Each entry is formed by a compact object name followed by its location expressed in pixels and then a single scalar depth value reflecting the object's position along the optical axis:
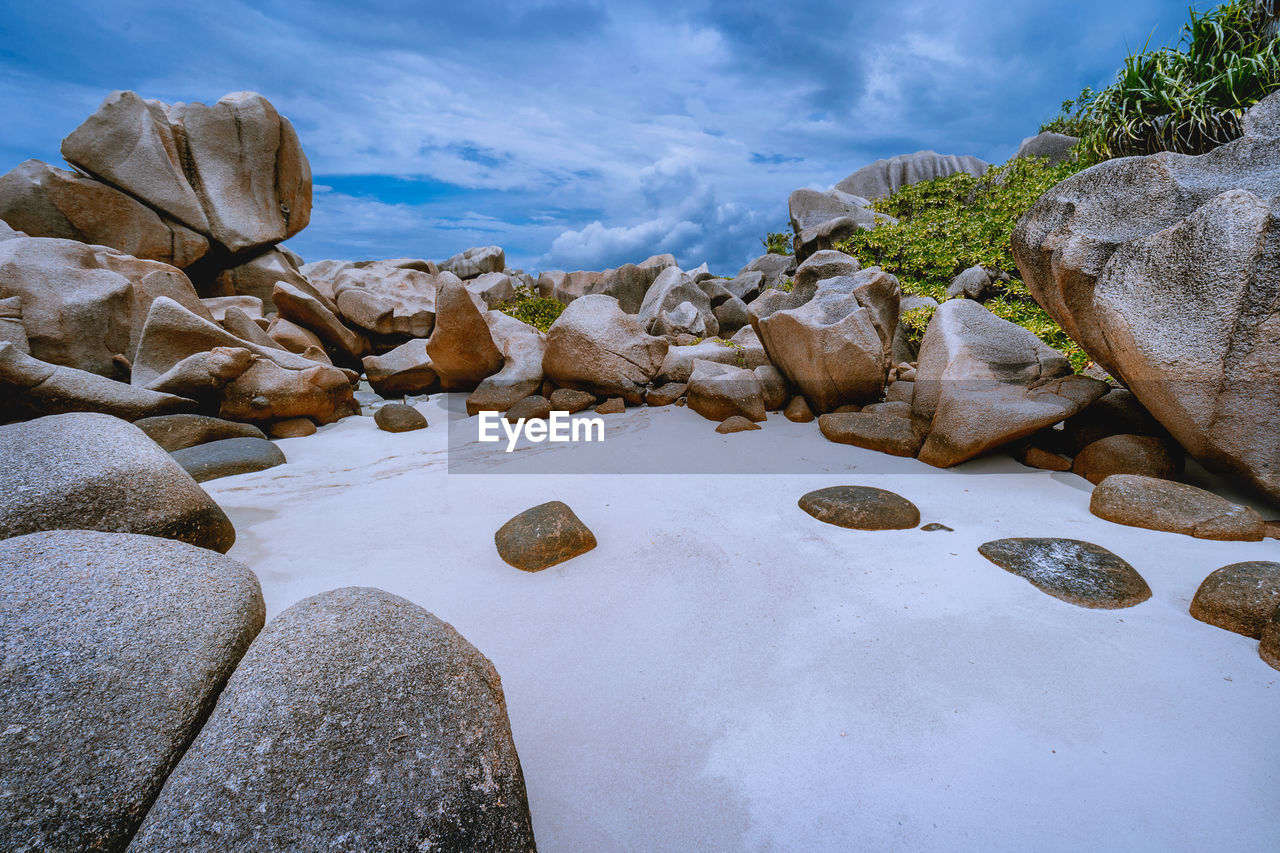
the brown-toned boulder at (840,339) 5.36
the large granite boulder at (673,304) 12.03
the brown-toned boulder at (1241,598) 2.19
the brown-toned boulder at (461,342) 7.30
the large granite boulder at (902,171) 22.36
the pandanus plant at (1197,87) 6.22
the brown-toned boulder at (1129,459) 3.68
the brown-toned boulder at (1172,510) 2.97
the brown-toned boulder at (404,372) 8.93
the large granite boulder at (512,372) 7.45
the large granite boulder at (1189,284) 3.04
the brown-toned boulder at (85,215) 10.55
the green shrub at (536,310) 12.84
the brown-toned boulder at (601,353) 7.09
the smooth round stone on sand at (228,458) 4.64
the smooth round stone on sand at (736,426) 5.69
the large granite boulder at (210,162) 11.16
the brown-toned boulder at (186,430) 5.07
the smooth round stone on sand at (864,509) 3.32
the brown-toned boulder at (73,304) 6.68
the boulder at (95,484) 2.34
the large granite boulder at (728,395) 6.04
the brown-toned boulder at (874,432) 4.66
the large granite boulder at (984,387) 4.03
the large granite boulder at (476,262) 26.83
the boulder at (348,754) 1.16
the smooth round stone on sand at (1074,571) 2.50
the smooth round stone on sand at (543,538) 3.01
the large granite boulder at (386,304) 11.87
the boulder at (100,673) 1.13
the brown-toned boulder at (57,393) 4.63
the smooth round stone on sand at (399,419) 6.81
